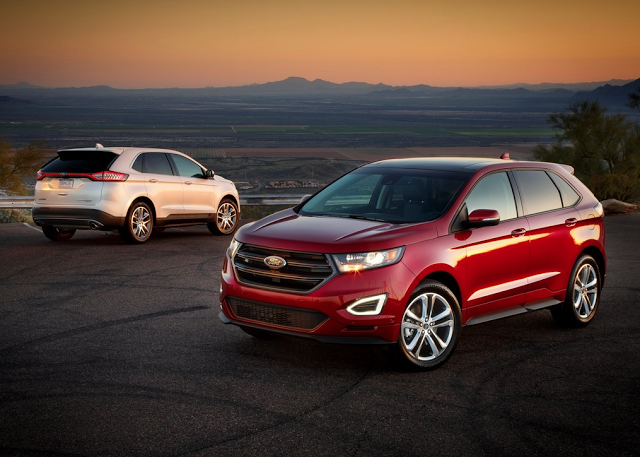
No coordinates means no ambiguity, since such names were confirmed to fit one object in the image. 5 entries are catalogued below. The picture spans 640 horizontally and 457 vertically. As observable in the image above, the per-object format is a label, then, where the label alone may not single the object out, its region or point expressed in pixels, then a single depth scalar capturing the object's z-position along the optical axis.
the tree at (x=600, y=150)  31.89
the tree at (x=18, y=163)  40.66
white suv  14.22
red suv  6.40
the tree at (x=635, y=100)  41.09
